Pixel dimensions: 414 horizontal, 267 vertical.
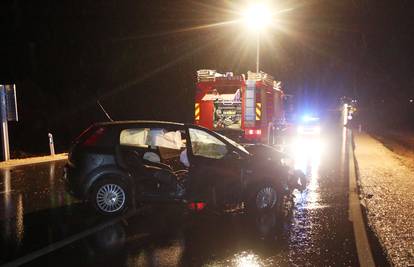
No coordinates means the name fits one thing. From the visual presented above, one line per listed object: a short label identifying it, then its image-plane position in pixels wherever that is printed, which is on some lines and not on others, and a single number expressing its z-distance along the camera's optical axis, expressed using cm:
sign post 1800
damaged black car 820
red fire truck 1845
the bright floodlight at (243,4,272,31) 2286
